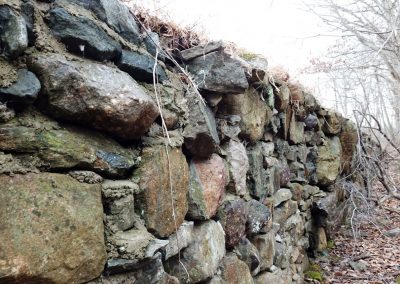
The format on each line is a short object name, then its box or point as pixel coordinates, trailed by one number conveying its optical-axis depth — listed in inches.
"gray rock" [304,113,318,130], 185.3
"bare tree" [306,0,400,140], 275.4
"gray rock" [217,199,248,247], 89.4
